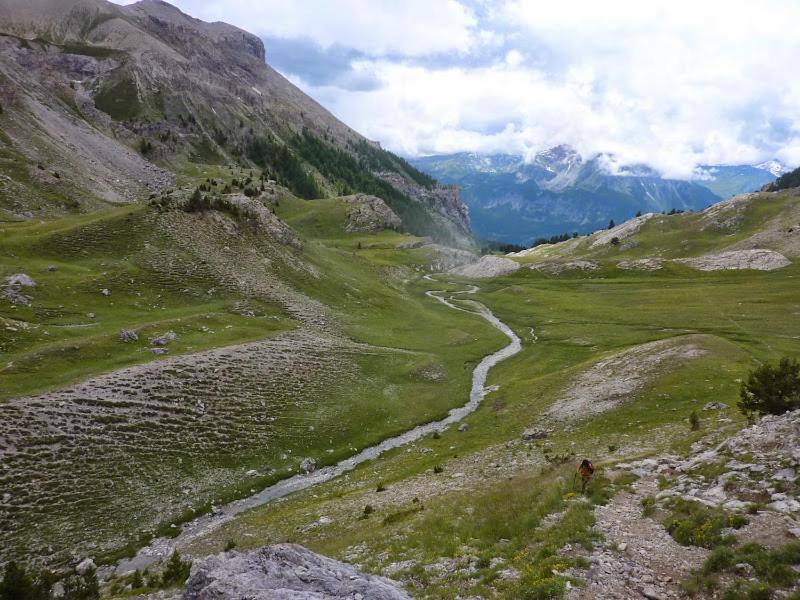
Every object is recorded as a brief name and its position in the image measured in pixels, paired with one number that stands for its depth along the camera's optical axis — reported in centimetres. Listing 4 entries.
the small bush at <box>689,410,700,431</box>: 3981
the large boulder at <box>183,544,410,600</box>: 1683
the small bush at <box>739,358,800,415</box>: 3331
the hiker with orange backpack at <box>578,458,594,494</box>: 2654
